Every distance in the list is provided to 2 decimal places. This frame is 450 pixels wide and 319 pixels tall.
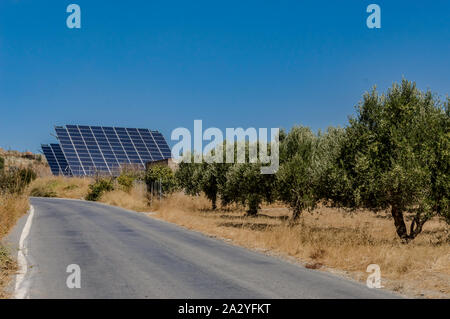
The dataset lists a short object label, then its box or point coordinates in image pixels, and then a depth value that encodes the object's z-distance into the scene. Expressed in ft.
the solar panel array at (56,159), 198.39
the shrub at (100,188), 156.76
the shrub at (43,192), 190.63
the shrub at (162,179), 134.72
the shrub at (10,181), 73.79
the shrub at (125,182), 151.31
